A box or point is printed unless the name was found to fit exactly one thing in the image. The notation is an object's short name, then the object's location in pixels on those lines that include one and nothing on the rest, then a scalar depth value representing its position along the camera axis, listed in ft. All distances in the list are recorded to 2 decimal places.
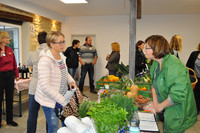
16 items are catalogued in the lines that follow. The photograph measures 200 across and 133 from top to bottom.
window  15.87
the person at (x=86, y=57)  20.12
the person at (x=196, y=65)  13.02
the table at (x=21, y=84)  12.16
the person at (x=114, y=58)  17.93
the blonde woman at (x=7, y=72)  10.86
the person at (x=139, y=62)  13.55
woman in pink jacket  5.97
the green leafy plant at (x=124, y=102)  4.52
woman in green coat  4.82
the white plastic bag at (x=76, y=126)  3.36
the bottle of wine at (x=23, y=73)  13.51
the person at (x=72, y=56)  19.94
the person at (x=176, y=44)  11.87
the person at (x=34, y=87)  8.28
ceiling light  15.47
